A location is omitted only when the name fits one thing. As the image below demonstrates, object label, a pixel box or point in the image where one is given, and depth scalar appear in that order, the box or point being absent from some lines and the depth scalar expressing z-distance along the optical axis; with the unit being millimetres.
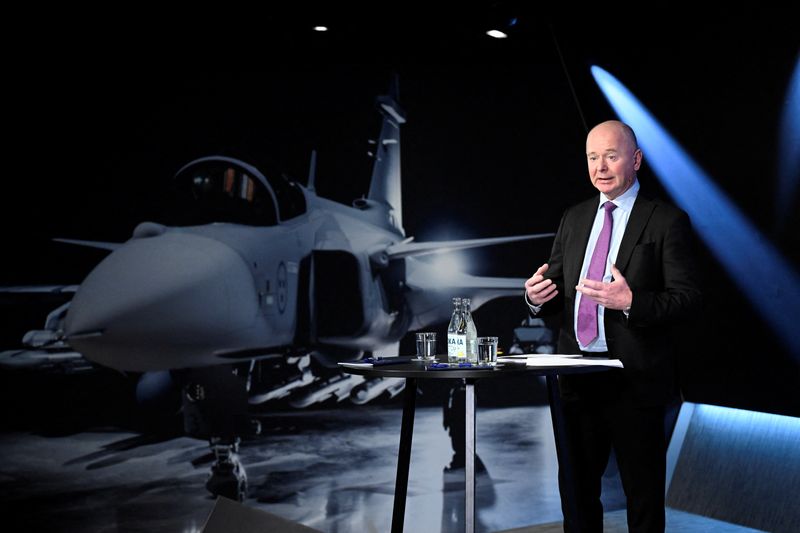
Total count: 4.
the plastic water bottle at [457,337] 2266
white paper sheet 2050
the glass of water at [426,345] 2375
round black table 1900
